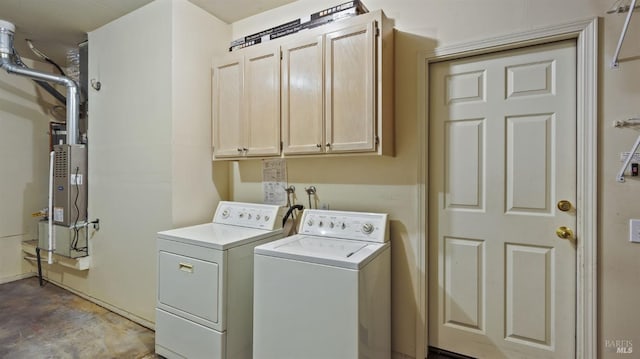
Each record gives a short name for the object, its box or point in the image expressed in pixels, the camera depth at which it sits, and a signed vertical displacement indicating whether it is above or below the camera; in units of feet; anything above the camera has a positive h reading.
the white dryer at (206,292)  5.93 -2.35
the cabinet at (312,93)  5.96 +1.87
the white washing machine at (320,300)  4.74 -2.05
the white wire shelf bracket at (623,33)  4.46 +2.21
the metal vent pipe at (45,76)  9.10 +3.18
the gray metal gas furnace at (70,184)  9.32 -0.22
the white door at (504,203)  5.53 -0.49
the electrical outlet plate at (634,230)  4.87 -0.83
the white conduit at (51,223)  9.57 -1.48
